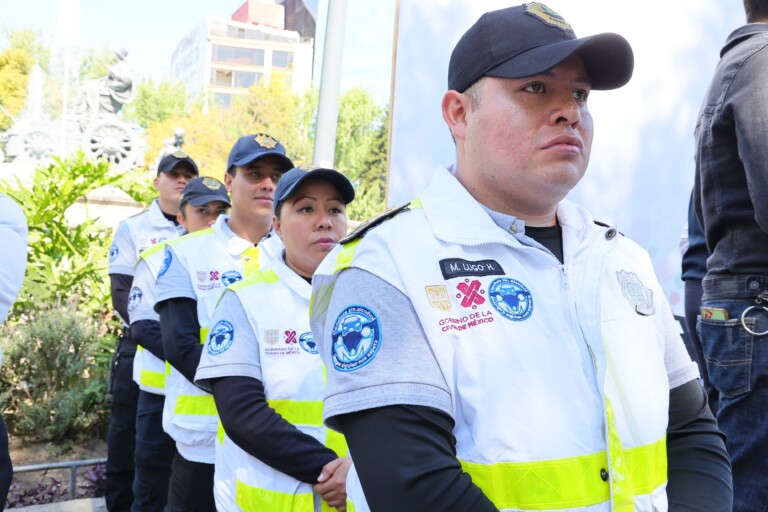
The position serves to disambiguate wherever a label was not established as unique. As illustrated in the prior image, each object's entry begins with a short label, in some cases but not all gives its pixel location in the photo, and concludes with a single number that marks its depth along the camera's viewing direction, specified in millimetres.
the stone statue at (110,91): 30594
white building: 101938
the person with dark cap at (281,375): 2438
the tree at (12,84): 50781
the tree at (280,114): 53281
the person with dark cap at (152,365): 4434
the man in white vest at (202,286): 3422
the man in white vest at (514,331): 1406
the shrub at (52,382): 6547
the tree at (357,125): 47062
